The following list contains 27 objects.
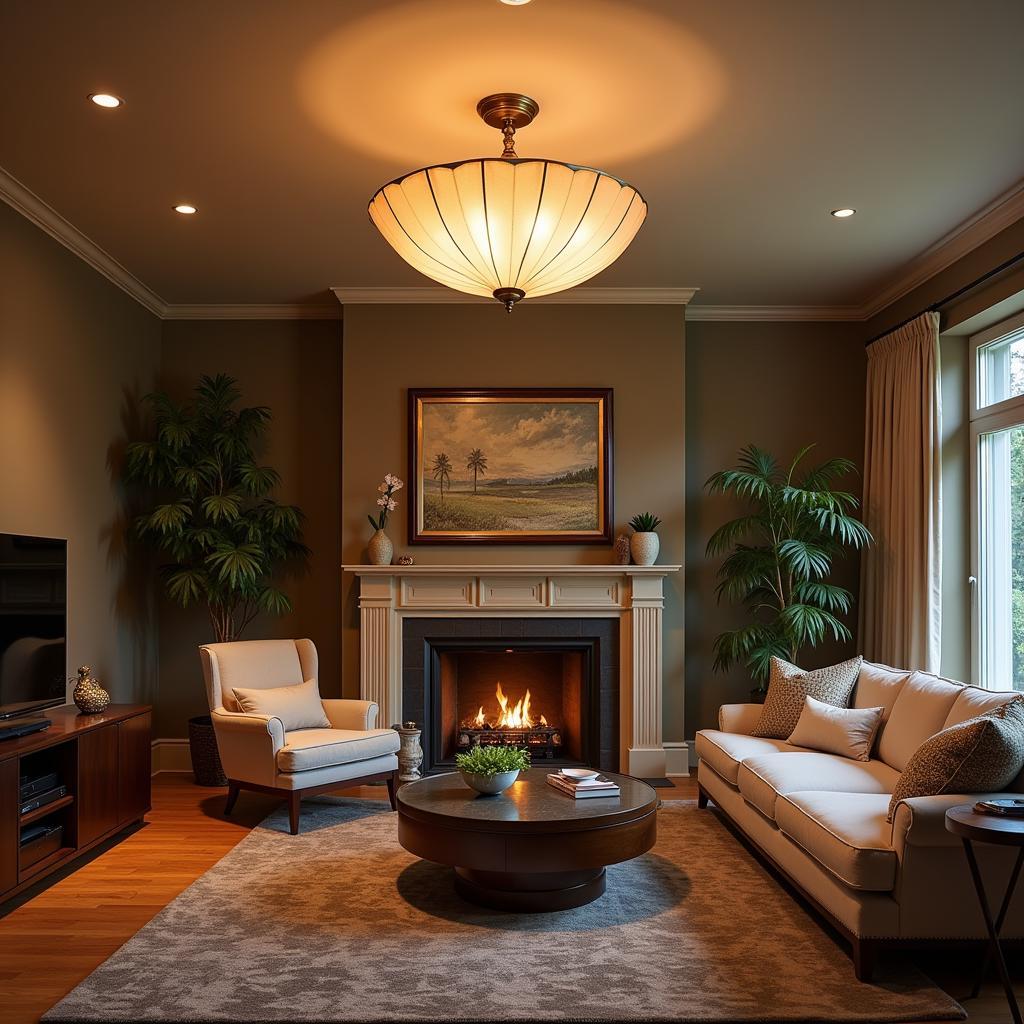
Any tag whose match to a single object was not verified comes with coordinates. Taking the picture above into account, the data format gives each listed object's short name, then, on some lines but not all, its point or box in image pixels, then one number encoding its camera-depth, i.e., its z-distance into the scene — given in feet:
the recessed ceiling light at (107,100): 11.50
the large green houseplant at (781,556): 18.30
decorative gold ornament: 14.93
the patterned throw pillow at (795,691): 15.28
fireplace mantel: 19.16
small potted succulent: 19.06
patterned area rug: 8.93
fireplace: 19.34
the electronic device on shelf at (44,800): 12.56
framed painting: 19.66
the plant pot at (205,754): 18.63
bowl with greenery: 12.50
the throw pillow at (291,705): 16.17
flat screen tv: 13.03
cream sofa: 9.48
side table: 8.38
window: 15.90
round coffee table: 11.17
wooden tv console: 11.97
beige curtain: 16.96
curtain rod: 14.58
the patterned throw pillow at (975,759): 9.77
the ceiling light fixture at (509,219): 10.09
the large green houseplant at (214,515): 18.61
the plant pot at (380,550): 19.17
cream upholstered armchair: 15.23
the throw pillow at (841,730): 13.93
